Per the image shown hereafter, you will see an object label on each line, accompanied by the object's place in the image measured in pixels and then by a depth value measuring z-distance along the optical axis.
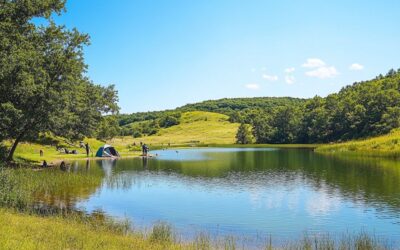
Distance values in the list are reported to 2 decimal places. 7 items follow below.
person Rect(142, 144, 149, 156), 83.19
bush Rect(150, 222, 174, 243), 18.09
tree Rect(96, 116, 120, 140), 110.57
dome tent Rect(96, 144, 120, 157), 76.78
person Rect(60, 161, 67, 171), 48.18
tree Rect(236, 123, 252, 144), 179.36
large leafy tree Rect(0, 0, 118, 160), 33.72
